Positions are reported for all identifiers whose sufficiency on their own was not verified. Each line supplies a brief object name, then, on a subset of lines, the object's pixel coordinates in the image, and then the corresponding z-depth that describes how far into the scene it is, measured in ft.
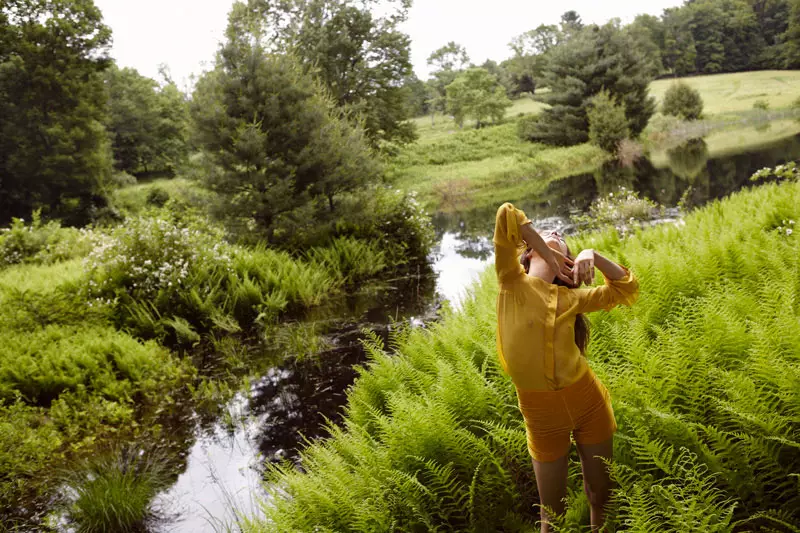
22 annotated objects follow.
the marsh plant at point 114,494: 16.69
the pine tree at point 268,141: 43.09
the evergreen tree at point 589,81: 150.51
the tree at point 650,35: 244.24
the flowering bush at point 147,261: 35.60
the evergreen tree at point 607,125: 128.16
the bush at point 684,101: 160.97
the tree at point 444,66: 276.21
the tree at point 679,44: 248.52
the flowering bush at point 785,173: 30.06
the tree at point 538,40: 285.84
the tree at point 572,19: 263.86
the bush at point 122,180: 112.51
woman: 8.50
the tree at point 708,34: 241.35
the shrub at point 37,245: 51.08
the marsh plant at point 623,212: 46.30
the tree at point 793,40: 194.50
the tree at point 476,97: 192.65
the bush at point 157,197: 111.04
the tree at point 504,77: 265.48
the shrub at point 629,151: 122.17
